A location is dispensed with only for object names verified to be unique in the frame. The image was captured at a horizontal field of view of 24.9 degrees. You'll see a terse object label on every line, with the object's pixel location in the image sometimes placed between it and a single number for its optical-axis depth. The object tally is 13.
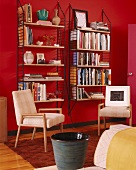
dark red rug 3.87
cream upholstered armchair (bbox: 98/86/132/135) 5.41
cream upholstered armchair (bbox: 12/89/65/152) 4.45
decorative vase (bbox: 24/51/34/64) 5.33
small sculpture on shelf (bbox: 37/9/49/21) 5.43
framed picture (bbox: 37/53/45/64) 5.53
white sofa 2.17
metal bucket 2.12
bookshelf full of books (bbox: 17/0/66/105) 5.32
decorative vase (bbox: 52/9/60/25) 5.61
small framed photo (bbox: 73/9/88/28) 5.98
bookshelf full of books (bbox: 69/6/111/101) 5.89
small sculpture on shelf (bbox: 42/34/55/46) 5.64
